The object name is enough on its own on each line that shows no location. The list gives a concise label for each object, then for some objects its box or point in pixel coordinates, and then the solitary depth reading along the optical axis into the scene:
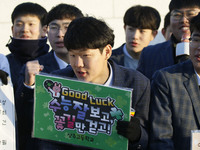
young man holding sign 5.62
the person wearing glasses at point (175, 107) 5.64
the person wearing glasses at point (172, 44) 7.23
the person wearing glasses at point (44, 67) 6.41
